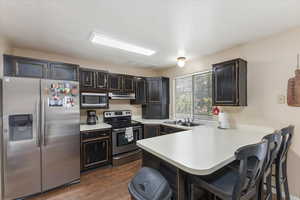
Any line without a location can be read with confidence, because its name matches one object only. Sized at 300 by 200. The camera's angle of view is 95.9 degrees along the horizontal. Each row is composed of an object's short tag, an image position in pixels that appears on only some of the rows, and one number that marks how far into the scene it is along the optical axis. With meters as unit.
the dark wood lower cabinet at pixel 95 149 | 2.66
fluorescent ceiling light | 2.17
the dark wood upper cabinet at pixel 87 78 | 2.93
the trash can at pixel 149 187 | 0.90
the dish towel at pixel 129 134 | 3.20
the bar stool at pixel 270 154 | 1.10
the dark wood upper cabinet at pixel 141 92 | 3.87
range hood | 3.43
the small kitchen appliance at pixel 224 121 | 2.55
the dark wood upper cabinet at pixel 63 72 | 2.24
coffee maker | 3.17
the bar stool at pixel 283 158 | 1.45
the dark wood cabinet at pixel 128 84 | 3.60
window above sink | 3.20
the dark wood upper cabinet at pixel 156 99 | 3.93
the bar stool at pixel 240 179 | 0.92
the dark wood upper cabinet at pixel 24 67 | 1.97
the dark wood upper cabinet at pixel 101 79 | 3.12
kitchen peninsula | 1.07
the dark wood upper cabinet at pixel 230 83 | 2.23
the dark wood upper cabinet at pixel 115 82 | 3.36
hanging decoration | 1.85
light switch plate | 2.01
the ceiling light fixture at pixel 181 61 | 2.59
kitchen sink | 3.13
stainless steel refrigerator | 1.86
